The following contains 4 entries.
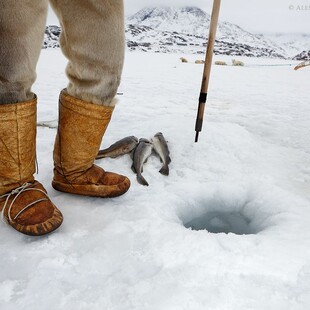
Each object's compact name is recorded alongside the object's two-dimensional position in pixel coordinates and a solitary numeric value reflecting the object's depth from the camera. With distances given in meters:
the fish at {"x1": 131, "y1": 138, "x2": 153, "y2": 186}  2.54
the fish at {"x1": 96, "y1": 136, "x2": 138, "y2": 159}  2.79
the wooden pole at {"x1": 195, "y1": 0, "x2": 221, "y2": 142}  2.80
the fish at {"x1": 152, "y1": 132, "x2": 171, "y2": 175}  2.64
